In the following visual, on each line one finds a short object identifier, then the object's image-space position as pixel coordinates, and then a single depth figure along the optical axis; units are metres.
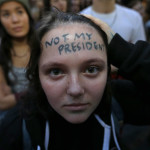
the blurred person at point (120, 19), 0.66
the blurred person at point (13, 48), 0.52
